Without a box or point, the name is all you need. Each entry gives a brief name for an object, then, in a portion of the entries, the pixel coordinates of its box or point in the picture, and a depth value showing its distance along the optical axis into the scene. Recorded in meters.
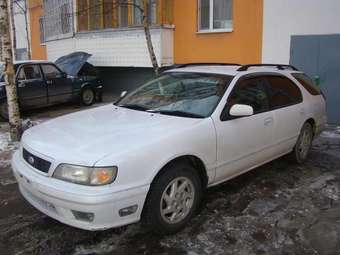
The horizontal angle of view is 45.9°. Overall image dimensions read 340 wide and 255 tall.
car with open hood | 9.94
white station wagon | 3.17
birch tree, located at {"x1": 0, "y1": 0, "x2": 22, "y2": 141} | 7.07
